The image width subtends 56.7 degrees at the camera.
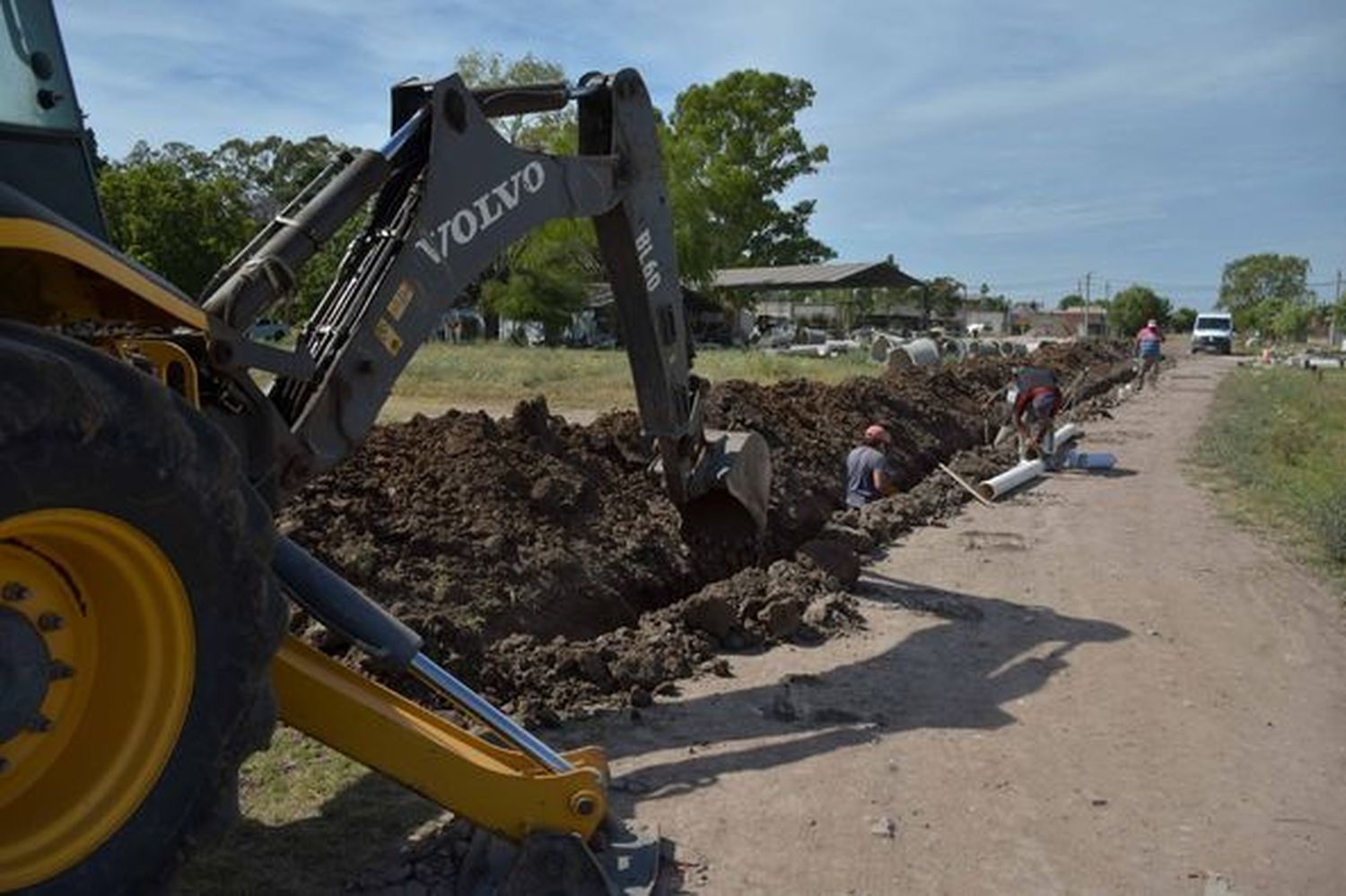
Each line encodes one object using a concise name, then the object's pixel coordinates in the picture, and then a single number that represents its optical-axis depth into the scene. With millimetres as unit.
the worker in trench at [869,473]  11781
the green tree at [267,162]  75750
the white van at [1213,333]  64188
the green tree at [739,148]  63250
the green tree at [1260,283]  125312
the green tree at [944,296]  94125
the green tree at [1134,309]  100750
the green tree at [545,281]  51406
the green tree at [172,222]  40000
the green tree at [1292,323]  92500
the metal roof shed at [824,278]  60938
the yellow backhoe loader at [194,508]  2705
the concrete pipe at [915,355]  28219
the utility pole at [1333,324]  91525
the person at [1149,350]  31828
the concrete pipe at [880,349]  37438
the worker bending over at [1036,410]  15445
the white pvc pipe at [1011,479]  13133
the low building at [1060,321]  88438
